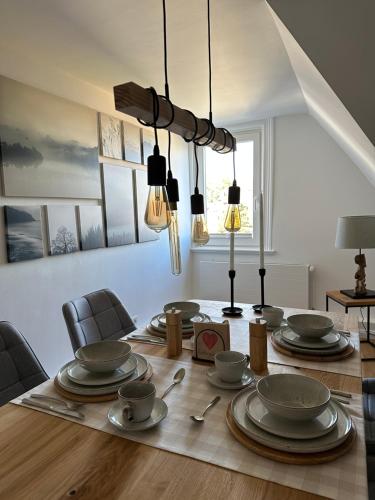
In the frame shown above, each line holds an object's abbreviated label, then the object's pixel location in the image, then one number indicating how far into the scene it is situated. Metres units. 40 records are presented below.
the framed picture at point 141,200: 2.91
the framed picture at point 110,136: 2.48
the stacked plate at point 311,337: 1.17
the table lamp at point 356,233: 2.43
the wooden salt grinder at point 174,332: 1.19
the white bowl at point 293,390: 0.82
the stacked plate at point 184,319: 1.42
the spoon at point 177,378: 0.95
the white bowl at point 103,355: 0.97
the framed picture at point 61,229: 2.08
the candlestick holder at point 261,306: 1.63
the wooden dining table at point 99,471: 0.60
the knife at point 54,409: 0.83
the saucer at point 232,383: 0.94
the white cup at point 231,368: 0.94
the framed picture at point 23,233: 1.84
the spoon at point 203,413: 0.80
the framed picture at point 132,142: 2.74
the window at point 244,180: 3.40
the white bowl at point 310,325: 1.22
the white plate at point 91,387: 0.92
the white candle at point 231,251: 1.62
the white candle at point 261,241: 1.58
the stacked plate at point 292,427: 0.69
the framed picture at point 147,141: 2.97
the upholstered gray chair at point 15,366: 1.11
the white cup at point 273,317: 1.47
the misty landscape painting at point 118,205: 2.55
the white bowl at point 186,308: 1.52
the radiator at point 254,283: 3.27
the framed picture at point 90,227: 2.31
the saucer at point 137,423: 0.76
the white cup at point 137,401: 0.77
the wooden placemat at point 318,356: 1.13
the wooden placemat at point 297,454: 0.66
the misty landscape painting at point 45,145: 1.82
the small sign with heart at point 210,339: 1.12
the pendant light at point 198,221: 1.44
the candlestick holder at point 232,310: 1.66
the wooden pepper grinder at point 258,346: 1.05
